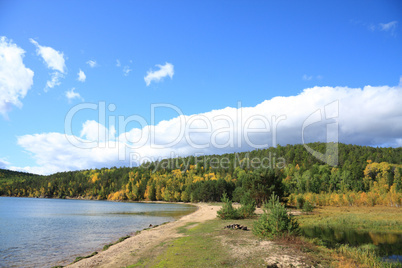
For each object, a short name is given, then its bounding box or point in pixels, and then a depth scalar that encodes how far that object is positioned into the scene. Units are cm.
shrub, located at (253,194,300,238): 2273
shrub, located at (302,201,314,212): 6061
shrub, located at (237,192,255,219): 4341
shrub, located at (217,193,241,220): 4341
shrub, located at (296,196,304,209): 6831
